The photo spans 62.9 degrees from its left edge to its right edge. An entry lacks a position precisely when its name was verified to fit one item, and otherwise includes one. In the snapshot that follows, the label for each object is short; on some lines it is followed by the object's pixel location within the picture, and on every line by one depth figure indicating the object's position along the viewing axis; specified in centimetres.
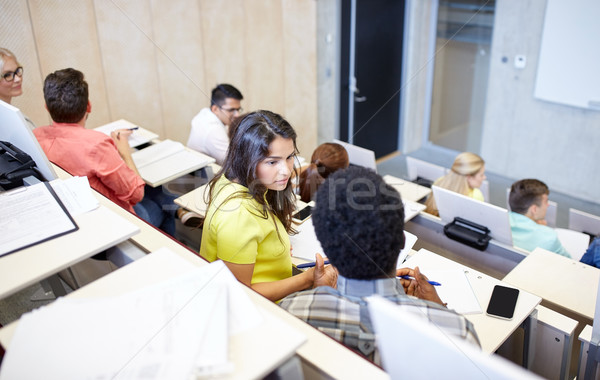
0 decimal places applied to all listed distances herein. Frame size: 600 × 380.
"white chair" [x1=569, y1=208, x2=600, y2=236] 339
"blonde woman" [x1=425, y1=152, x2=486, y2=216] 337
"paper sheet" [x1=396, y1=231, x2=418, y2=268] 204
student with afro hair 111
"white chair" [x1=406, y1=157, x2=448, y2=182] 401
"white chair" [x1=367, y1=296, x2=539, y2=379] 75
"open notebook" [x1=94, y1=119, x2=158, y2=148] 325
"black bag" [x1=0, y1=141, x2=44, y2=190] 151
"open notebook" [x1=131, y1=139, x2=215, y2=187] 289
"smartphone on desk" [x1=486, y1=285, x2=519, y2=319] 171
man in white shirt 348
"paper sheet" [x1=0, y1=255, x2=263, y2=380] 79
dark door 511
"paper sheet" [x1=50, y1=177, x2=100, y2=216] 132
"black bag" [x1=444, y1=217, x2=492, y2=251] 268
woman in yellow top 161
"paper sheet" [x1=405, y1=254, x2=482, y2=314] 177
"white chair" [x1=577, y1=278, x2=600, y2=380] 162
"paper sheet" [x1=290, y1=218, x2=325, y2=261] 215
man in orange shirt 233
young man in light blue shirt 285
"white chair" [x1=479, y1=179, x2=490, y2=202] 393
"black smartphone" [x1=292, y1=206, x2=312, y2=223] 253
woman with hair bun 279
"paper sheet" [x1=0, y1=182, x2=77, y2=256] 117
